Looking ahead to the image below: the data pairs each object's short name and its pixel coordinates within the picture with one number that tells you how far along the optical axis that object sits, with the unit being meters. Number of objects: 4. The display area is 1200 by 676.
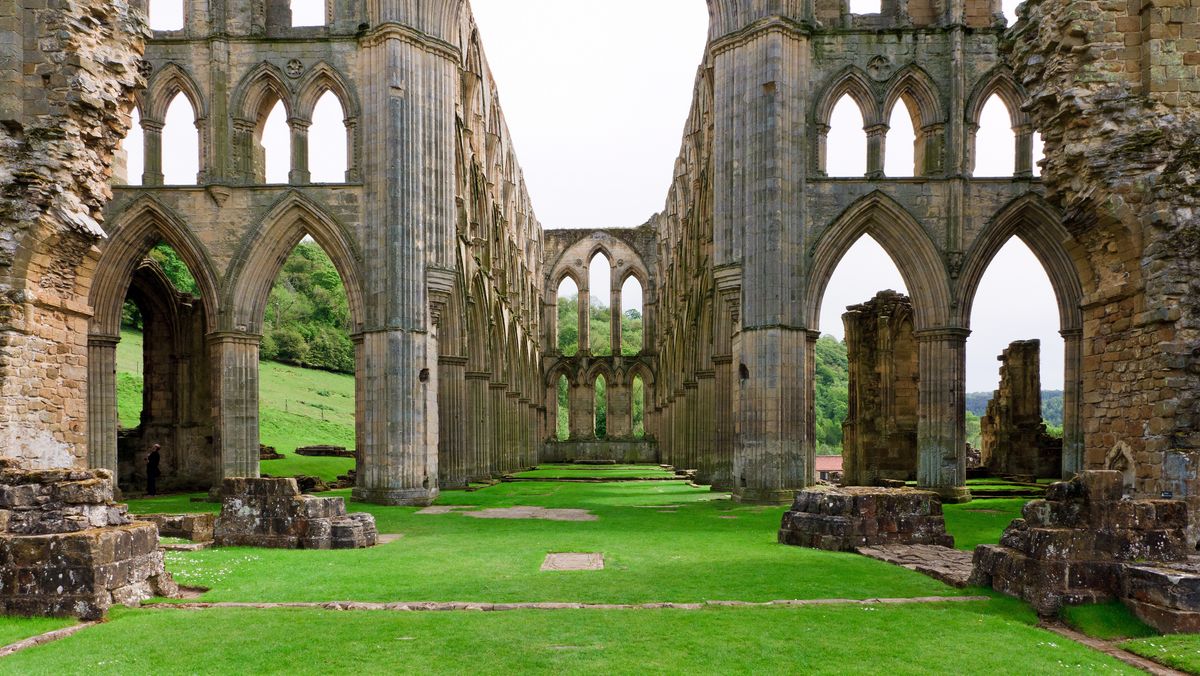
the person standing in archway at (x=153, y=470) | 21.23
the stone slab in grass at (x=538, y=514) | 14.80
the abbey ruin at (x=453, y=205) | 18.20
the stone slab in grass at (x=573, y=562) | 9.28
